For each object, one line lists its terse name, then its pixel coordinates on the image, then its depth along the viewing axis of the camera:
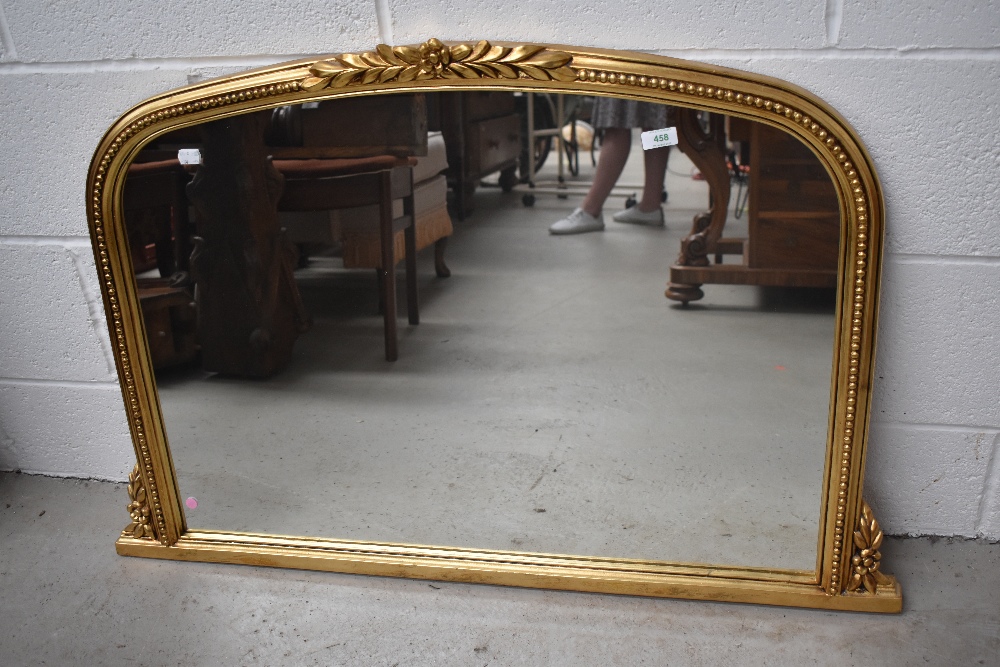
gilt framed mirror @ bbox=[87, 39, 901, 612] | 1.07
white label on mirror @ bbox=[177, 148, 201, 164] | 1.14
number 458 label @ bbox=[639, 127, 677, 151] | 1.04
